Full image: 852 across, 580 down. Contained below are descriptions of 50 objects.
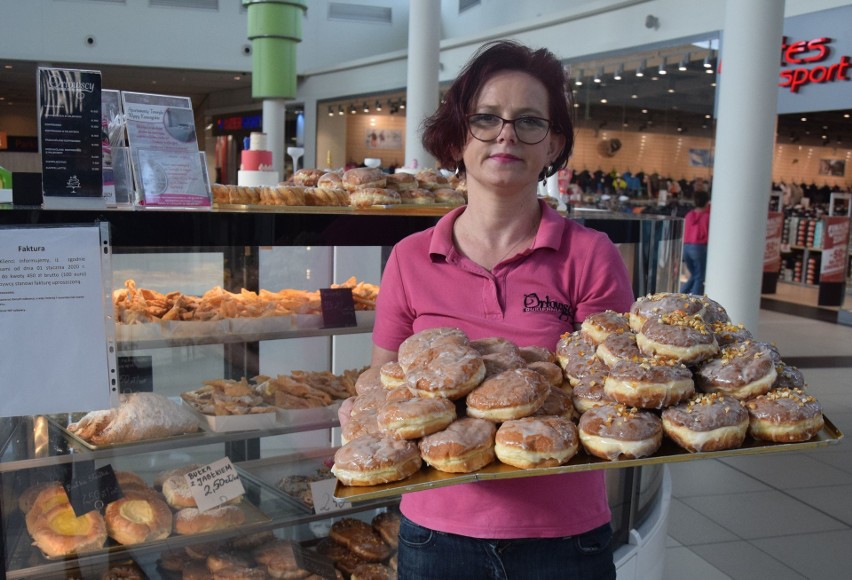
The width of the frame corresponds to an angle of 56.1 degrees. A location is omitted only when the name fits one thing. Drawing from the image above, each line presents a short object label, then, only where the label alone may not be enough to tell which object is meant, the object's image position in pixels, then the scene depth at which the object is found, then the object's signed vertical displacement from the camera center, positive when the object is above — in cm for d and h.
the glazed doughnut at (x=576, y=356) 163 -34
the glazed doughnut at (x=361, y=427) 153 -47
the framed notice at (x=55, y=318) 197 -36
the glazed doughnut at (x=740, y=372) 154 -34
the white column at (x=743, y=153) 645 +35
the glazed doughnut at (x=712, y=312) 169 -25
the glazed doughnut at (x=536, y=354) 169 -35
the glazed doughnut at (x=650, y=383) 149 -35
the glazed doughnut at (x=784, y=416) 149 -41
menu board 202 +10
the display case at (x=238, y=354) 223 -59
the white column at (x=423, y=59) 971 +154
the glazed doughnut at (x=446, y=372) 152 -35
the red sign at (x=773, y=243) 1387 -81
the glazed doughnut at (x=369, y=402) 162 -44
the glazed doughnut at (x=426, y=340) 160 -31
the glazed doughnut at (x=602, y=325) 165 -28
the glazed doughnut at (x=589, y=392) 158 -40
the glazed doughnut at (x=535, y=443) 145 -46
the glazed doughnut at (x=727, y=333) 166 -29
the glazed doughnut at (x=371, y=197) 304 -5
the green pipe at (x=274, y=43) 997 +175
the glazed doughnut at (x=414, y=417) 147 -42
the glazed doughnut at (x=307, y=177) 356 +3
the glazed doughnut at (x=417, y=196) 324 -4
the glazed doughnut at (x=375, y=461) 142 -49
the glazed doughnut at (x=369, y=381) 173 -43
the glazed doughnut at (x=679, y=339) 155 -28
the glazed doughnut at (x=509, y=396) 150 -39
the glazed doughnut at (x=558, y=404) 157 -42
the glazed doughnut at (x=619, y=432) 144 -44
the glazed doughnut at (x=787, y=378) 162 -37
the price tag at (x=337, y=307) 299 -46
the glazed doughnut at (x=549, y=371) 163 -37
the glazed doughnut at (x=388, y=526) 287 -123
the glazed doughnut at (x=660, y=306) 165 -23
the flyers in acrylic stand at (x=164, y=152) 232 +8
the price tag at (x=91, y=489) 235 -92
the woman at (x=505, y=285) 170 -22
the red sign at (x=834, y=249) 1247 -80
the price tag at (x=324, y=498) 280 -110
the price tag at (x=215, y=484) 259 -99
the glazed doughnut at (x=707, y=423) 145 -42
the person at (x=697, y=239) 1110 -63
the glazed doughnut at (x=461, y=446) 144 -47
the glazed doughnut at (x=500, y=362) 157 -34
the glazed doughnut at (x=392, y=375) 164 -39
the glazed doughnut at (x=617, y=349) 157 -31
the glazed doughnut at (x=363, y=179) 318 +3
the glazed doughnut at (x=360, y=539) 279 -124
